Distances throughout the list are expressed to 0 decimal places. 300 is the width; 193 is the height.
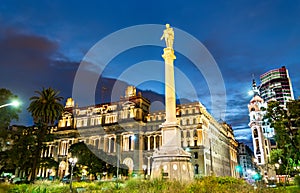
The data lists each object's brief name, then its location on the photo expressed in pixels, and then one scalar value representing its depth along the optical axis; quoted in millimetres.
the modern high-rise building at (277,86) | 149075
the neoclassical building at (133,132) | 71475
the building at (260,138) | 92000
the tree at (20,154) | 58400
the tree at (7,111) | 40684
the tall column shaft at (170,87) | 30109
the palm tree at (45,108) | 47594
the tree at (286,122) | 35688
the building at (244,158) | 134000
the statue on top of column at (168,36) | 32966
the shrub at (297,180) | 18072
